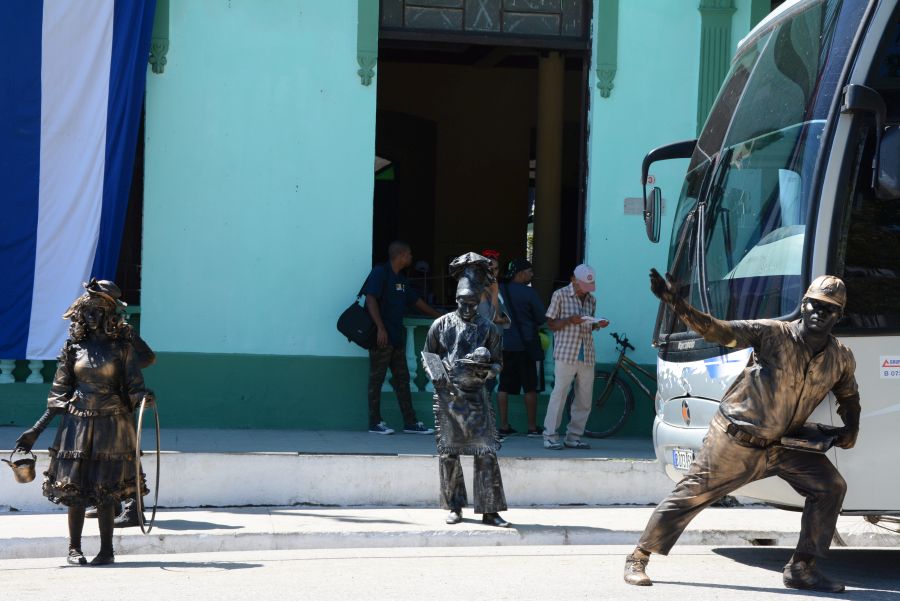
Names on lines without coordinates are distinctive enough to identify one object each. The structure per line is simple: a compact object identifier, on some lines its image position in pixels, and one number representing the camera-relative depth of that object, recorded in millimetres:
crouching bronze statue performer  6793
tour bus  7137
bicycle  13156
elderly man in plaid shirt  12078
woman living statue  7457
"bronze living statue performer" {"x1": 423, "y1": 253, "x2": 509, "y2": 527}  8781
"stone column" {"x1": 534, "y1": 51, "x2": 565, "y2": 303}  16562
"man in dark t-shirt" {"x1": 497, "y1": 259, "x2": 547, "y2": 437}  12617
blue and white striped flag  12055
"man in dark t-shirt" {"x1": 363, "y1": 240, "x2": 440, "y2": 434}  12531
